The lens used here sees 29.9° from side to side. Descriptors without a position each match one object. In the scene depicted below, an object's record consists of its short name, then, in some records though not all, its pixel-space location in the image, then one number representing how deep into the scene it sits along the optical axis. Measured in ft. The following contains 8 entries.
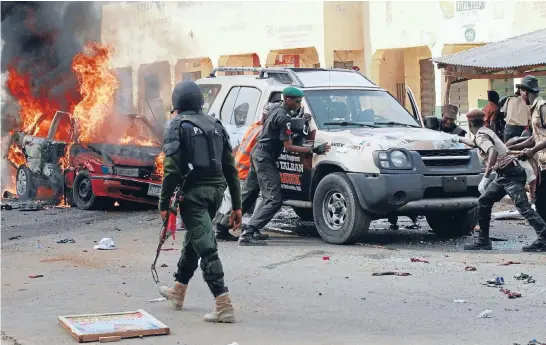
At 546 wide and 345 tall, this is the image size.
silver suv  37.29
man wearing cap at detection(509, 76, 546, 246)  37.28
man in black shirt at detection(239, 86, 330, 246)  38.70
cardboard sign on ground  23.11
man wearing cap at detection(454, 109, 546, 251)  35.09
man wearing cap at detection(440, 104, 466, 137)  44.75
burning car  52.03
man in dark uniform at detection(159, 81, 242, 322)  24.79
